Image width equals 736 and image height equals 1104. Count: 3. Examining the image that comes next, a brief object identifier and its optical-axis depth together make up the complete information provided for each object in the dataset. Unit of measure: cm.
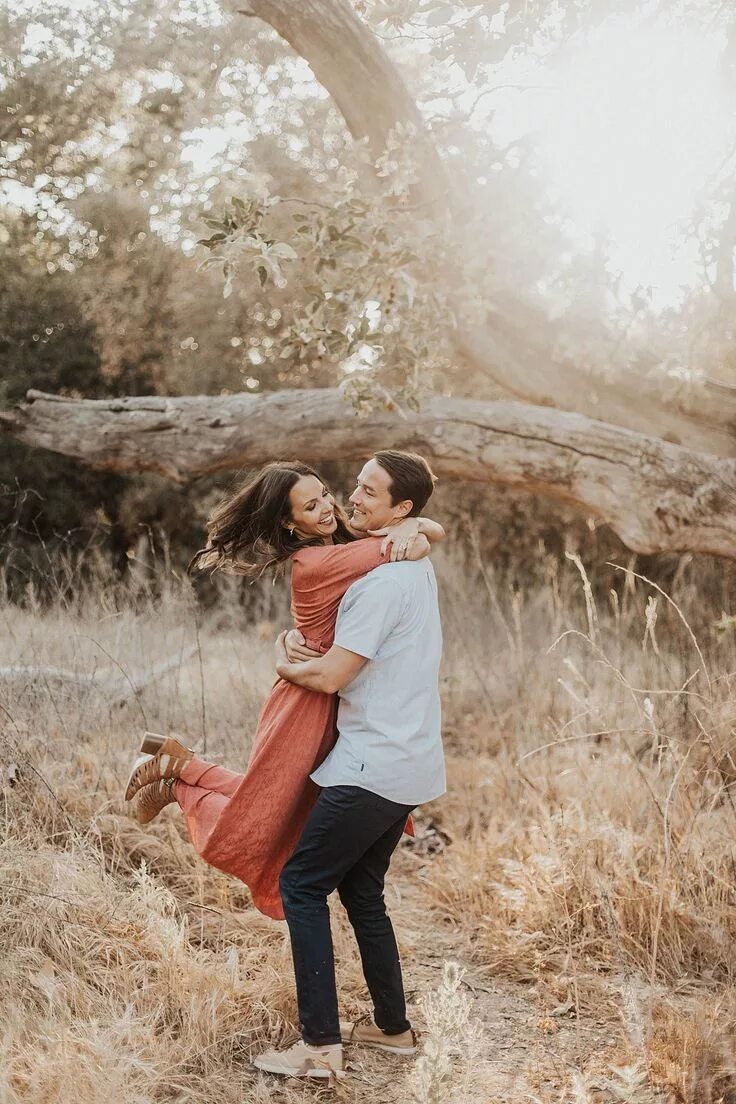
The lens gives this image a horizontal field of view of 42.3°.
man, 264
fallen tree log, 574
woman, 278
